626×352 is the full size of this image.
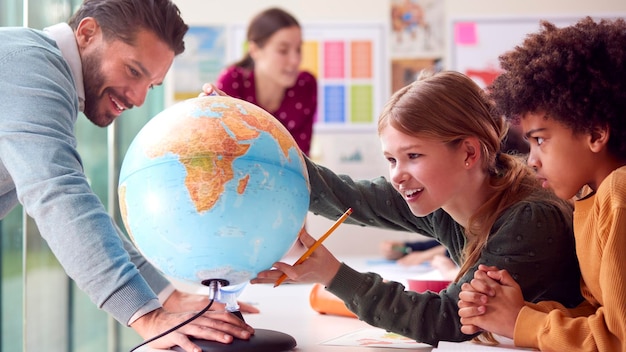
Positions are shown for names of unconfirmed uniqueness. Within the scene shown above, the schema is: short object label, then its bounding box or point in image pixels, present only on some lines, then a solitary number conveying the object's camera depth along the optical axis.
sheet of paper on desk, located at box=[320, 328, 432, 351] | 1.39
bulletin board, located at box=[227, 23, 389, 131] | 4.55
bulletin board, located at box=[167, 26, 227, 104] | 4.54
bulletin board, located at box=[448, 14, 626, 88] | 4.52
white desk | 1.45
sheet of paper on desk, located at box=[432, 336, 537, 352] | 1.19
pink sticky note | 4.54
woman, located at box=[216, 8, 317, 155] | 3.59
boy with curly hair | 1.13
